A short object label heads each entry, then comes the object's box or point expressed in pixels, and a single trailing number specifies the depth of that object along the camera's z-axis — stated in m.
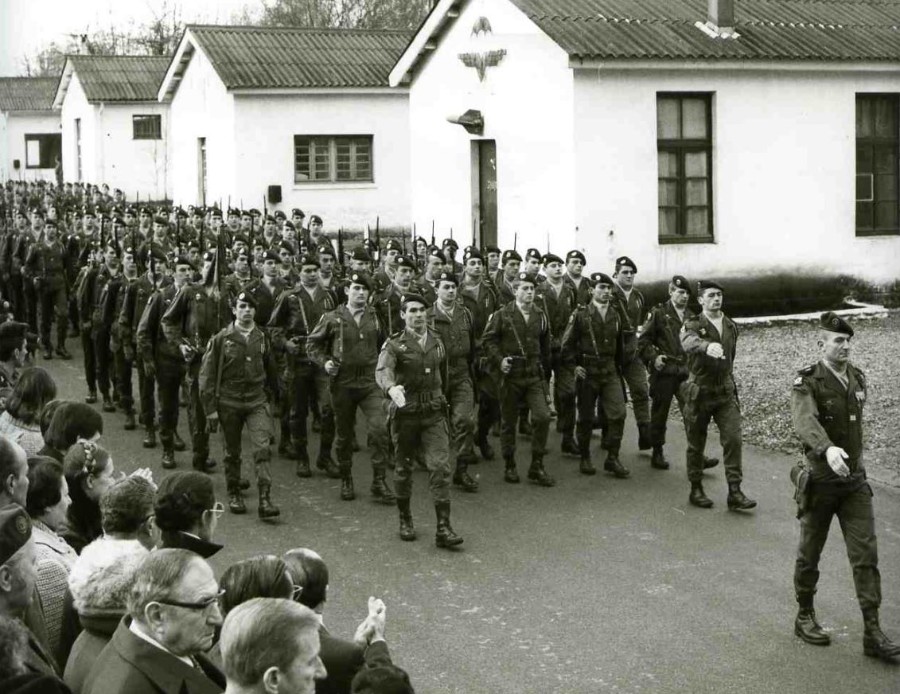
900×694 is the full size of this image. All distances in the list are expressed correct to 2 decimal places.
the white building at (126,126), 46.91
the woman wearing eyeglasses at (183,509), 6.05
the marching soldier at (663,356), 13.43
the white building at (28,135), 61.72
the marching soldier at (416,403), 11.05
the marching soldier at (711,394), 11.70
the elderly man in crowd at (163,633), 4.50
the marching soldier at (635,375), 13.67
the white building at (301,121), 33.38
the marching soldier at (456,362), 13.08
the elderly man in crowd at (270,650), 4.00
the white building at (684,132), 21.19
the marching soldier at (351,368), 12.47
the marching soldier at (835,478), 8.52
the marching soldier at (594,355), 13.33
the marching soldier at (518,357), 13.02
